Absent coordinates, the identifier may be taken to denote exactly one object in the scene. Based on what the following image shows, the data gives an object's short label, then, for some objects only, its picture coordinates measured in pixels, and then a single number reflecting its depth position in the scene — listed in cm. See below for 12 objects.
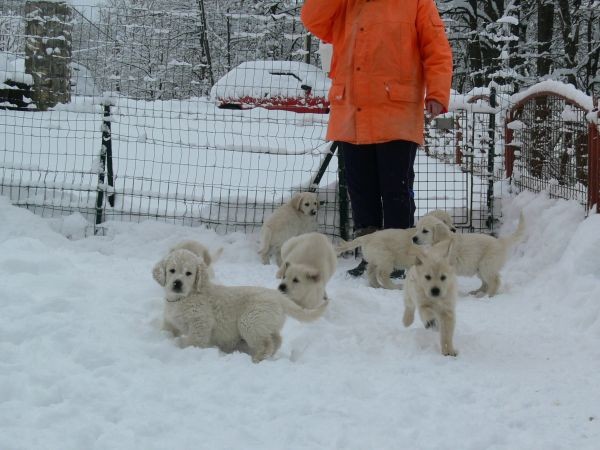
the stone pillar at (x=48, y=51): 794
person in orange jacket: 605
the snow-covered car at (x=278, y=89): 885
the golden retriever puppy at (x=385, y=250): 621
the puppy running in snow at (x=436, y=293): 434
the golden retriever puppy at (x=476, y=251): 612
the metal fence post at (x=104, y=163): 743
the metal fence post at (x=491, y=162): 765
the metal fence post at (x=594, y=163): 618
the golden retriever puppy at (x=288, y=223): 697
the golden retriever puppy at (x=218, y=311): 414
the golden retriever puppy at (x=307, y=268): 498
